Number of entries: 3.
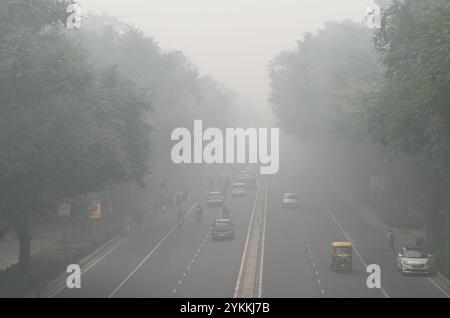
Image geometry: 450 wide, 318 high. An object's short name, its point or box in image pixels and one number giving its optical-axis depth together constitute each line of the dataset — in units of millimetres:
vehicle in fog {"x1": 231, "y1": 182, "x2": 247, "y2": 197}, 93312
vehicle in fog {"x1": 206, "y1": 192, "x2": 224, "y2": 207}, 83188
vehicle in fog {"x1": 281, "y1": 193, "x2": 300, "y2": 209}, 80750
